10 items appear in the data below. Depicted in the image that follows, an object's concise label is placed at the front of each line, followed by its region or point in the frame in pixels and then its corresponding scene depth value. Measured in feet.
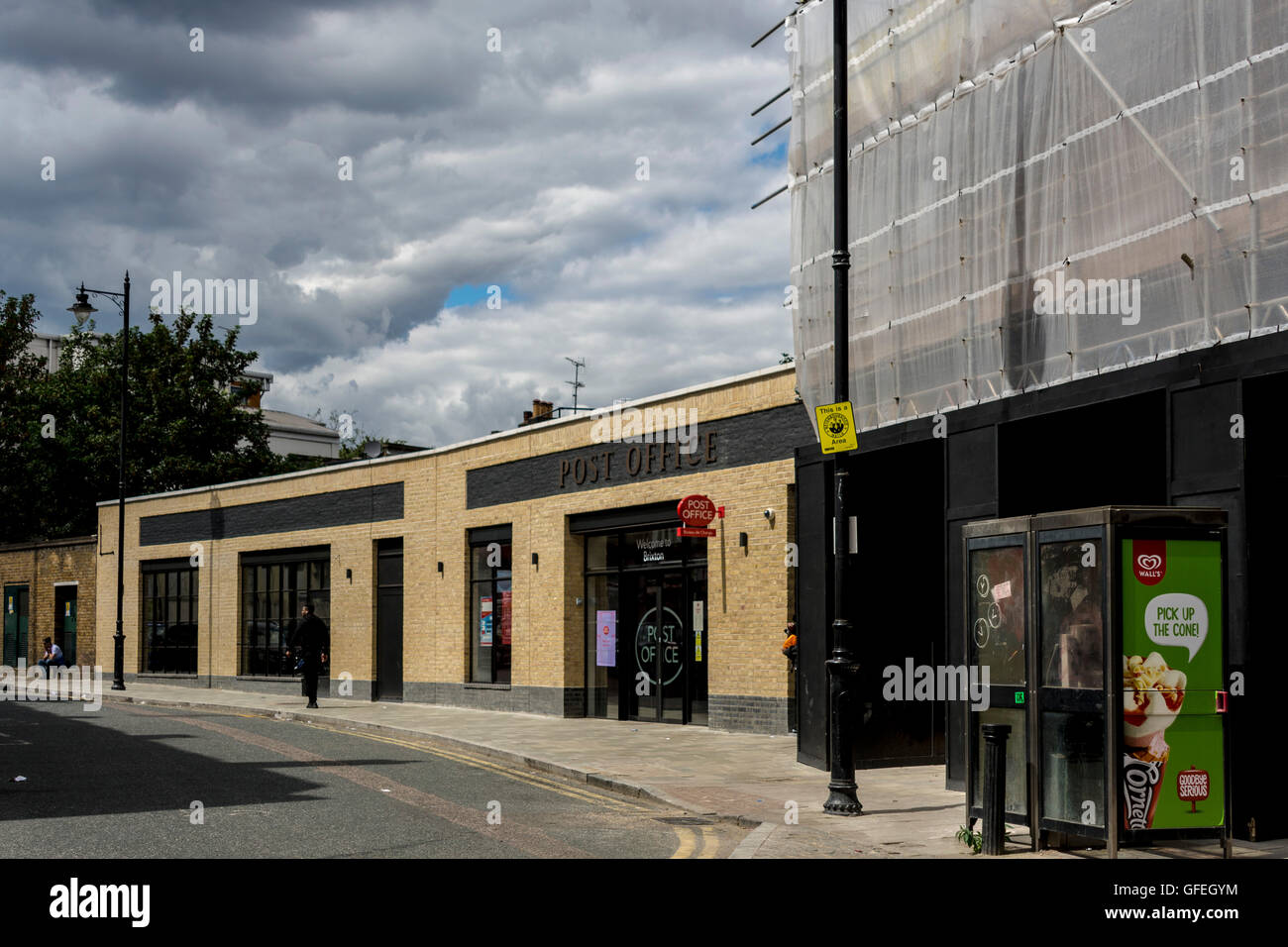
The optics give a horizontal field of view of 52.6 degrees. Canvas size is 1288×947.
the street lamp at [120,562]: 110.73
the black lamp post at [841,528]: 38.63
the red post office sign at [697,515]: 66.44
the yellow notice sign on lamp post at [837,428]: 39.58
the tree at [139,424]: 161.89
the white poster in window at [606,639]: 76.84
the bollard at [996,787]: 30.91
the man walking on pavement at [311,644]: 86.74
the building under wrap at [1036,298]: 32.99
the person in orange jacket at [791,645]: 59.11
